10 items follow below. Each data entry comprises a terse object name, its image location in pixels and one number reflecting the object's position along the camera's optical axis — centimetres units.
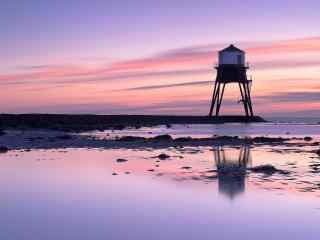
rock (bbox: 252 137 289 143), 4038
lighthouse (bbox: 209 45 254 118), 8300
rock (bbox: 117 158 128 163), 2333
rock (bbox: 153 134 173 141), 3917
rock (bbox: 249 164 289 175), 1912
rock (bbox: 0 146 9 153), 2775
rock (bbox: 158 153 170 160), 2477
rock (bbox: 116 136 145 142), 3728
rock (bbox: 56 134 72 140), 3864
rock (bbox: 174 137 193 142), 3853
